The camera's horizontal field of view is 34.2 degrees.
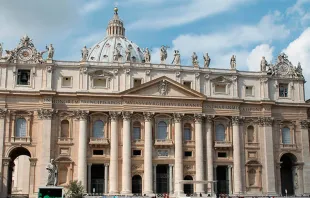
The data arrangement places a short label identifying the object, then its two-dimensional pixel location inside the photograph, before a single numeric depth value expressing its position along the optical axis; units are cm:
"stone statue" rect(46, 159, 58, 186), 5125
